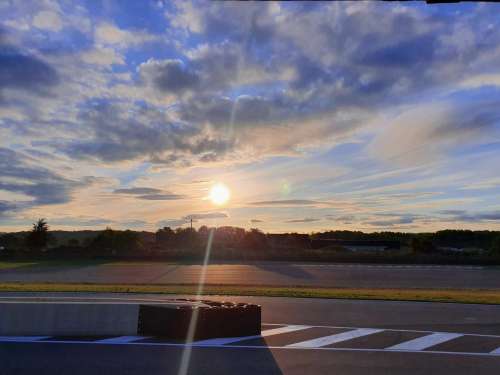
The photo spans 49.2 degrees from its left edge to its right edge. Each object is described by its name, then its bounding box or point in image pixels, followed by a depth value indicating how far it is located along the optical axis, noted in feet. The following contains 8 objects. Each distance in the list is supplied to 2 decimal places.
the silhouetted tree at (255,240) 209.50
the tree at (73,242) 254.27
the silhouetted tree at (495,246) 183.11
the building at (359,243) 287.26
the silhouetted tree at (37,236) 220.02
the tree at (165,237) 250.06
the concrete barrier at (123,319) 33.42
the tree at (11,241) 245.98
